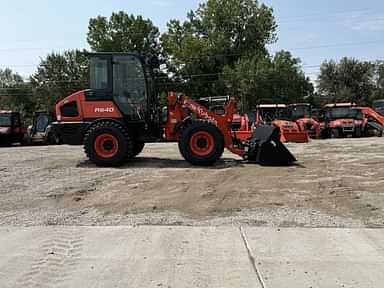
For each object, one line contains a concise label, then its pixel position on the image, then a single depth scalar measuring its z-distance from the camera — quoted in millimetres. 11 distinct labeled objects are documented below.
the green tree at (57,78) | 63438
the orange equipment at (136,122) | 14109
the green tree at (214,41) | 56875
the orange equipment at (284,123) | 23984
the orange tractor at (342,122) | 31125
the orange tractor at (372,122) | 31708
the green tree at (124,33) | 64688
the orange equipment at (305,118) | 29719
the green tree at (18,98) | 68312
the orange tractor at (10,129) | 29766
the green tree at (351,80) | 69625
